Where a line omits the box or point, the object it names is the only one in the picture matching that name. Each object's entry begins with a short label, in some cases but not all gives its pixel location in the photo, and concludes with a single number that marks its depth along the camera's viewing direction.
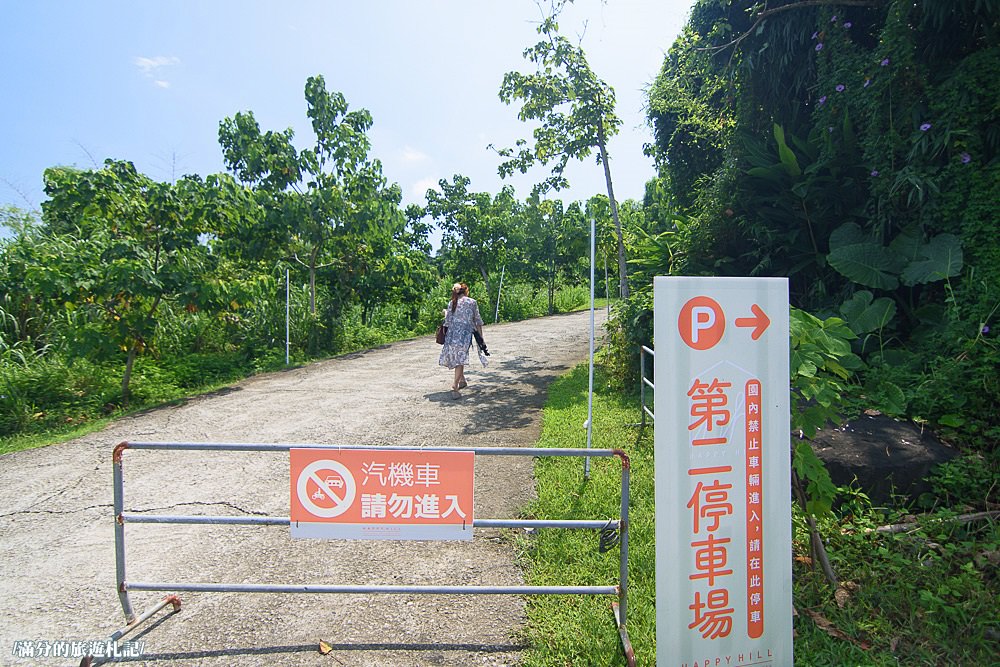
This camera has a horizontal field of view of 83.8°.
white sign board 2.48
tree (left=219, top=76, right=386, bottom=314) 12.06
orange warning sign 2.83
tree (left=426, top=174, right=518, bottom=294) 20.45
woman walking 8.06
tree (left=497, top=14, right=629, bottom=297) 9.88
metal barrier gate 2.83
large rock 4.11
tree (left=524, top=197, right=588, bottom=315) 22.12
